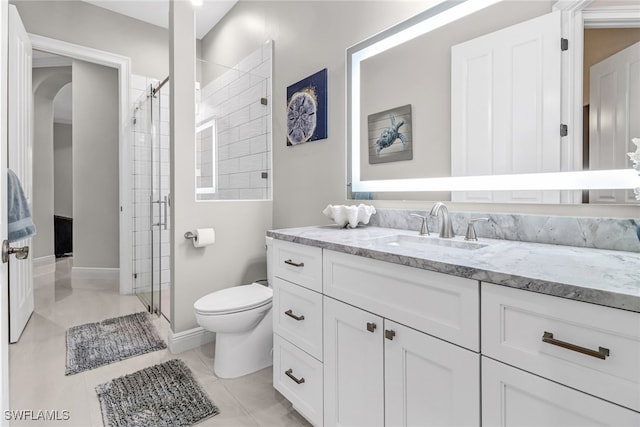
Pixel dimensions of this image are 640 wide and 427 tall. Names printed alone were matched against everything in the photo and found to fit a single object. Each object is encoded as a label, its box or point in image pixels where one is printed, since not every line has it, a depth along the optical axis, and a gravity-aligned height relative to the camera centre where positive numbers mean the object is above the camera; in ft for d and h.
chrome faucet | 4.76 -0.18
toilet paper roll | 7.24 -0.62
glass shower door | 9.78 +0.35
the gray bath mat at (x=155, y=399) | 5.02 -3.16
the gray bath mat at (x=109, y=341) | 6.83 -3.07
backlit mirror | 4.00 +1.42
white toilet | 6.01 -2.25
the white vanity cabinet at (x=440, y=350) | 2.18 -1.24
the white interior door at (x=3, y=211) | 2.51 -0.01
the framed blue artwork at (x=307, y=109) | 7.23 +2.29
